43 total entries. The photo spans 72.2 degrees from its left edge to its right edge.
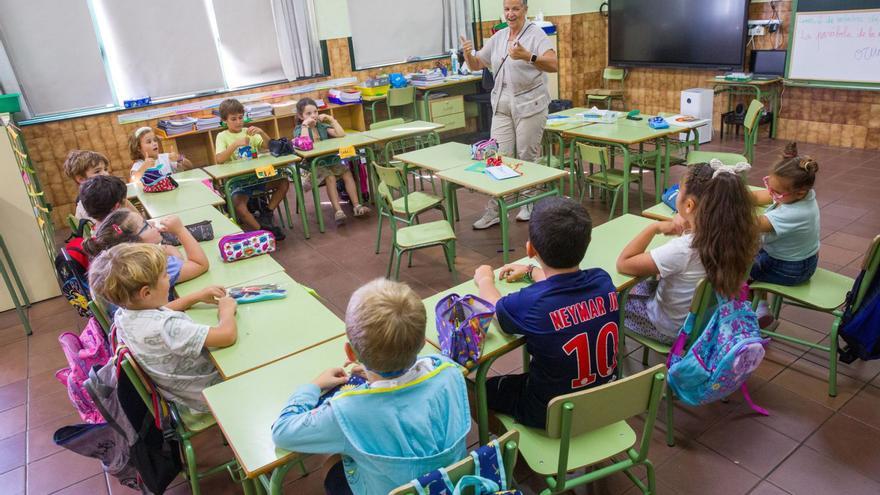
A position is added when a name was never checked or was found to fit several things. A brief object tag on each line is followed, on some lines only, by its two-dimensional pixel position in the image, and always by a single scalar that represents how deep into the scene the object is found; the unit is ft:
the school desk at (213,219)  10.73
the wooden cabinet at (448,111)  25.76
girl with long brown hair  7.13
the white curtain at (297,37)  22.75
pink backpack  7.42
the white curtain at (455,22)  27.14
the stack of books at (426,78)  25.16
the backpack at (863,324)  8.16
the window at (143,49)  18.88
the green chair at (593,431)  5.31
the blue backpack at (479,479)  4.45
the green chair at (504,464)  4.40
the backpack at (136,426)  6.49
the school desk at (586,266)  6.57
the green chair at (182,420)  6.34
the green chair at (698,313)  7.29
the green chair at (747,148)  15.04
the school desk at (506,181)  12.07
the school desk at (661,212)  9.84
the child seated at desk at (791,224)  8.41
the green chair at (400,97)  23.91
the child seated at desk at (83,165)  12.16
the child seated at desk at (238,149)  16.42
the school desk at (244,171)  15.21
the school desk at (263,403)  5.16
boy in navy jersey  6.08
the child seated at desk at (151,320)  6.49
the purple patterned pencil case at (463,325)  6.23
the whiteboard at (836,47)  19.07
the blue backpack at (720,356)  6.88
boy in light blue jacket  4.67
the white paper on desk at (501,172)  12.67
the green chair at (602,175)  14.38
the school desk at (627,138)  14.89
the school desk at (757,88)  21.56
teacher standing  14.69
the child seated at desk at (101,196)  9.55
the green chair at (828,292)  8.11
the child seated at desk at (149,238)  8.37
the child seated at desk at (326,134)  17.65
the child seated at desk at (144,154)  14.75
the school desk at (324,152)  16.65
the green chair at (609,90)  26.35
